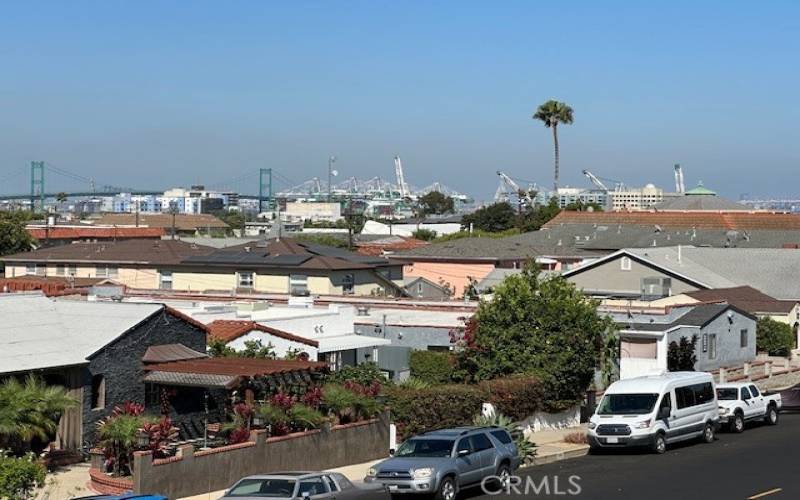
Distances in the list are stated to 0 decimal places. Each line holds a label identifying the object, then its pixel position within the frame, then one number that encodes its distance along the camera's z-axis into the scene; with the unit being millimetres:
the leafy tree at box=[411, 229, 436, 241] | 170250
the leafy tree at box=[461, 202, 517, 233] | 183500
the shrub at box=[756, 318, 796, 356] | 60938
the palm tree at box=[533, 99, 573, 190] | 151500
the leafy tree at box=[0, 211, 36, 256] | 111438
